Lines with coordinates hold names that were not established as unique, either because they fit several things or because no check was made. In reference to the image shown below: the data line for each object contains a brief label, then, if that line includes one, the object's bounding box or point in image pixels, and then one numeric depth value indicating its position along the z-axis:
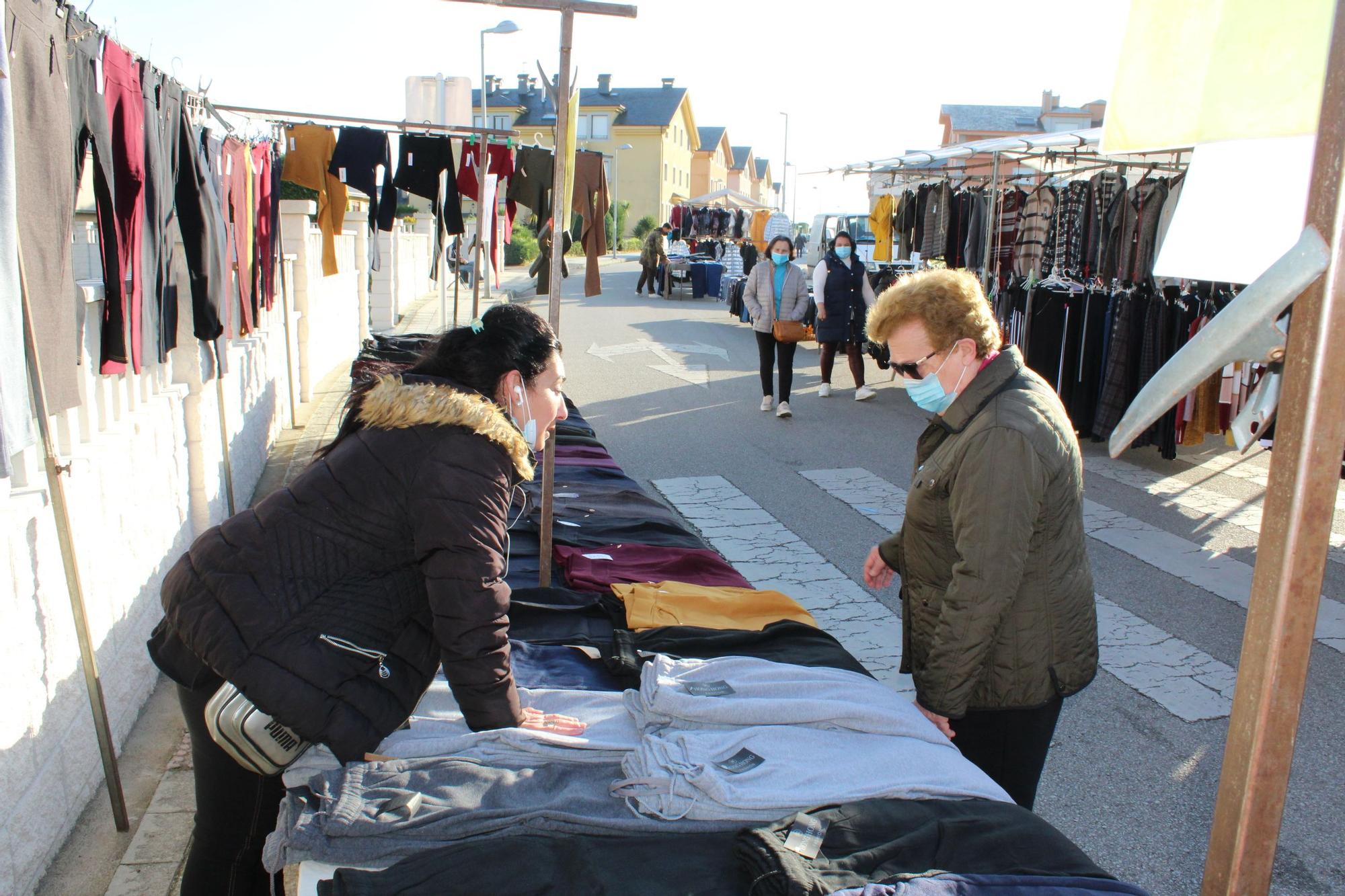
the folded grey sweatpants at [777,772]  2.04
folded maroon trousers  3.91
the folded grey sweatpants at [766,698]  2.31
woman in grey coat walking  9.86
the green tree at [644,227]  54.72
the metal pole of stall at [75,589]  2.64
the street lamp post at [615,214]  41.12
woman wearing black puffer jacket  2.06
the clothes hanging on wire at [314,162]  8.02
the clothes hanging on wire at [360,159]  8.03
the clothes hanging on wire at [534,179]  8.69
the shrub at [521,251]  35.44
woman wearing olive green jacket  2.25
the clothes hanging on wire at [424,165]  8.50
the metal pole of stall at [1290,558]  1.06
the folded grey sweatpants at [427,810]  1.94
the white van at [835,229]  22.08
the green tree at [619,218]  48.21
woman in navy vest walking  10.94
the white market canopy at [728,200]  31.28
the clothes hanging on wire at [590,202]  8.35
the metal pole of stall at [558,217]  3.80
